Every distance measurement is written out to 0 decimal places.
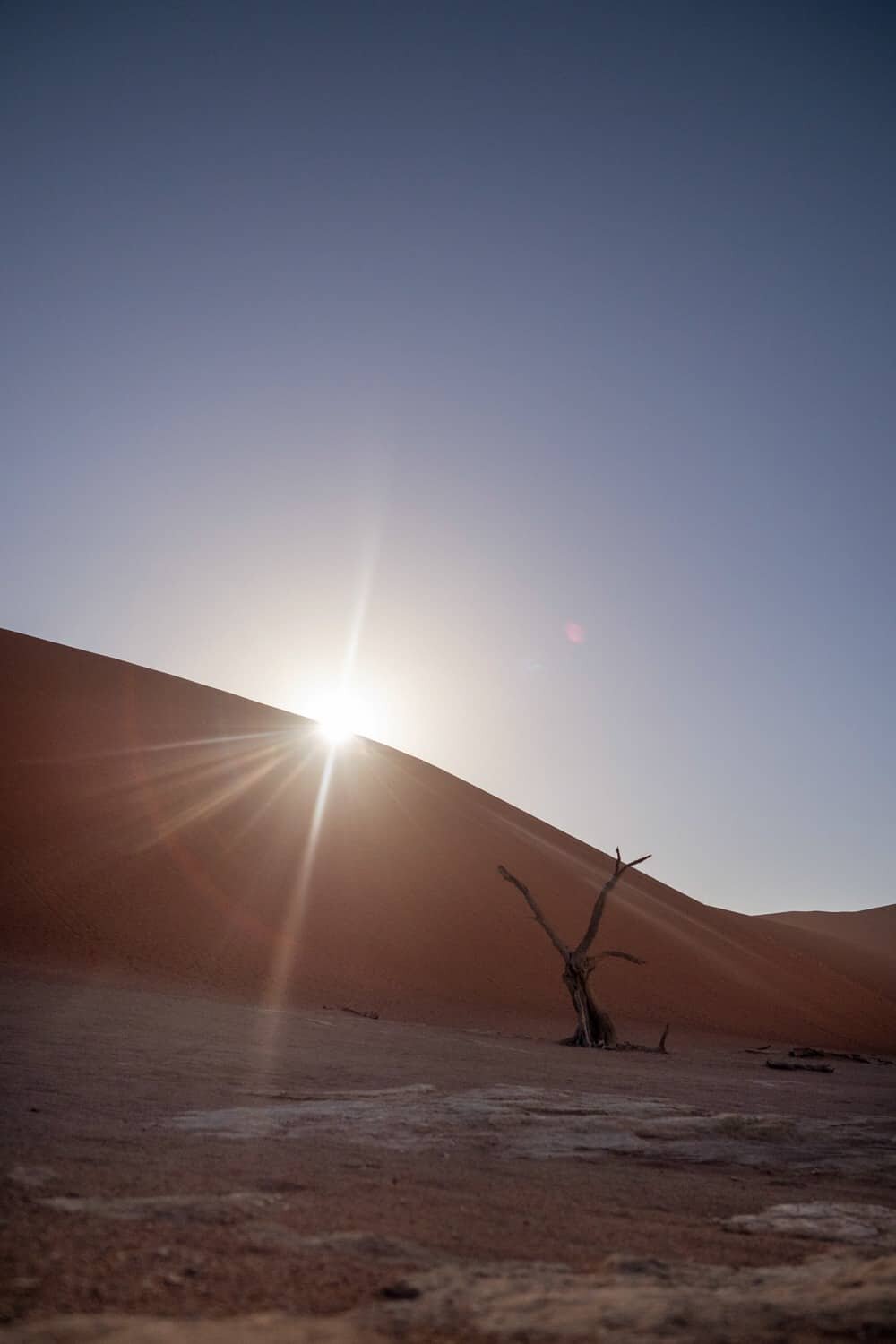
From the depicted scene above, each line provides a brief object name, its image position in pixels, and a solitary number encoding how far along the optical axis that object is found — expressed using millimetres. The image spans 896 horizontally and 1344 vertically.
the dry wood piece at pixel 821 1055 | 18878
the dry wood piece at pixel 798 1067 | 15135
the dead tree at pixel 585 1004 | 17844
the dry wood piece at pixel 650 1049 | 17292
